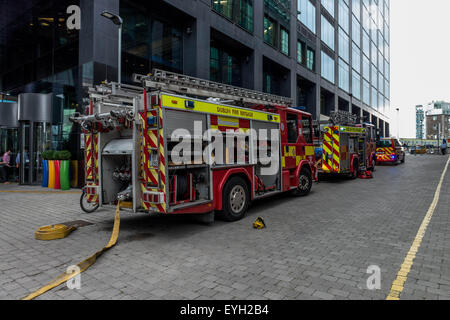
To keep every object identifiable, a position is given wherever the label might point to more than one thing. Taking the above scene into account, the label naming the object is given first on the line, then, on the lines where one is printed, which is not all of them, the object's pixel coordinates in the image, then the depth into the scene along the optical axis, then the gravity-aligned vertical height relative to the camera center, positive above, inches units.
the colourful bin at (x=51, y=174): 494.9 -31.4
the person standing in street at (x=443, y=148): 1626.2 +33.1
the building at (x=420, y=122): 6175.2 +671.1
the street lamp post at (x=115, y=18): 396.8 +182.1
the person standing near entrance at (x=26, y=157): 543.1 -4.1
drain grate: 252.5 -58.3
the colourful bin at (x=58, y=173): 486.3 -29.3
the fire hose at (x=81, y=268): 134.0 -59.5
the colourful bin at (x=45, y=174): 507.8 -32.1
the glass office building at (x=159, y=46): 473.1 +236.4
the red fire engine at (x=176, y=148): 211.6 +5.4
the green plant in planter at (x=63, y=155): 484.7 -0.5
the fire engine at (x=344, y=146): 538.0 +14.7
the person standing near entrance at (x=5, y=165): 576.4 -19.5
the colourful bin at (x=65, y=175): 475.8 -31.7
